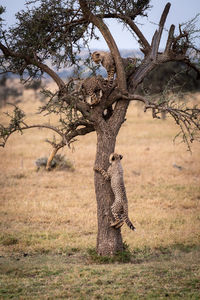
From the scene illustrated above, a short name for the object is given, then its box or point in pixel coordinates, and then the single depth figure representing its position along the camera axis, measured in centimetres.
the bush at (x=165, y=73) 8112
